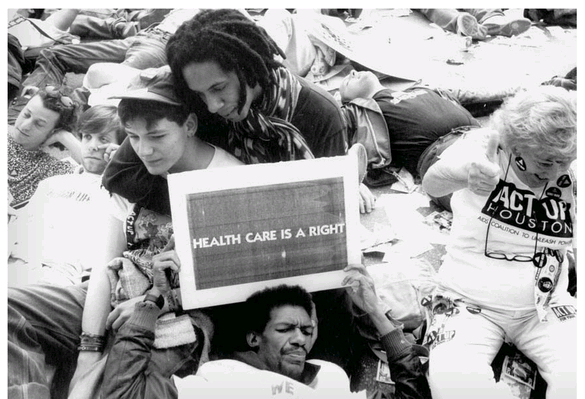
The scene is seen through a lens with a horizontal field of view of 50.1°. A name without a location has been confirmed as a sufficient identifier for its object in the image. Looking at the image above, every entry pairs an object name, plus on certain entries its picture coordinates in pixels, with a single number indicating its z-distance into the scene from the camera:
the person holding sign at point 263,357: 1.46
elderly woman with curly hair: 1.49
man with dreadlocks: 1.40
